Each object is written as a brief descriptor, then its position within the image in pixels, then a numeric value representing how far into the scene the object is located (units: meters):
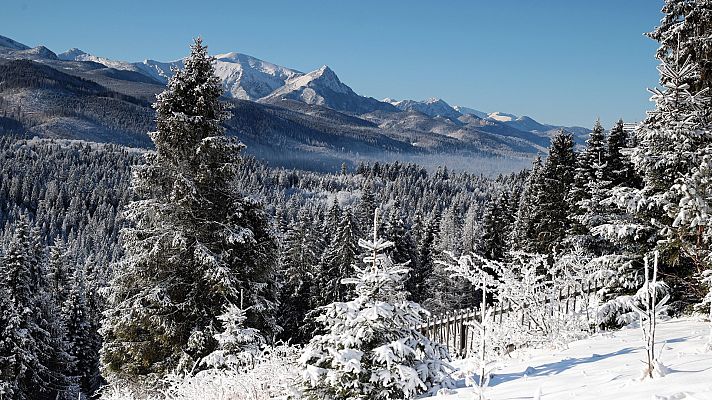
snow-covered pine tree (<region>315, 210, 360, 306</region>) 34.62
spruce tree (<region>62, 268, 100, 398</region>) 36.38
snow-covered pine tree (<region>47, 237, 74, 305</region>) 37.78
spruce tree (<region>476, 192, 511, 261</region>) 43.88
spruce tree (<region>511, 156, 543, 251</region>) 31.73
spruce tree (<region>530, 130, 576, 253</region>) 30.06
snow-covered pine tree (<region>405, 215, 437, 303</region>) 44.28
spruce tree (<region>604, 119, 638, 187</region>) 23.38
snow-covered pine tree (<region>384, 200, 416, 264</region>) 40.66
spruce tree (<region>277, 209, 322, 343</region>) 35.31
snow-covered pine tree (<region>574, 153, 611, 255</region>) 24.15
